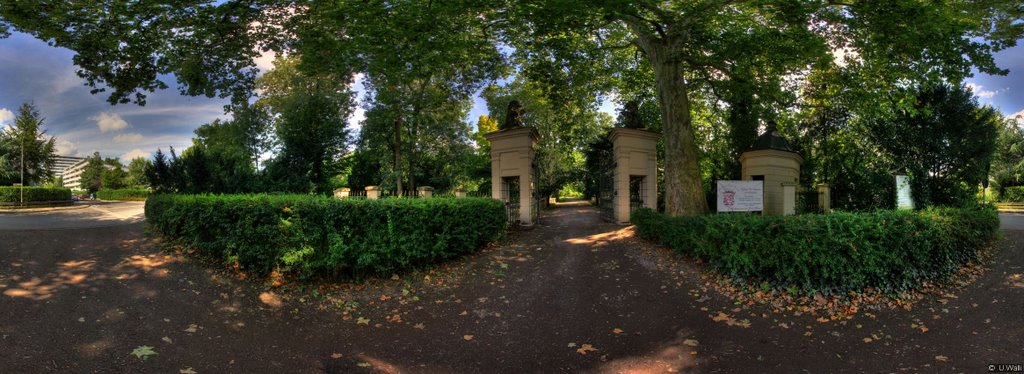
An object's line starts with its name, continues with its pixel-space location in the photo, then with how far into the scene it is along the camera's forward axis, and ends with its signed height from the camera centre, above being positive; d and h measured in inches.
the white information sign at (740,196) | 382.9 -8.1
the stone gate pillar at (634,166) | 522.3 +29.2
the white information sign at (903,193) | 419.8 -8.1
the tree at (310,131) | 959.6 +151.8
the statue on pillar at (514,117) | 536.5 +94.9
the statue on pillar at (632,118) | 542.6 +92.3
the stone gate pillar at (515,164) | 510.3 +33.3
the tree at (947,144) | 527.5 +51.6
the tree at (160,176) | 684.1 +33.6
